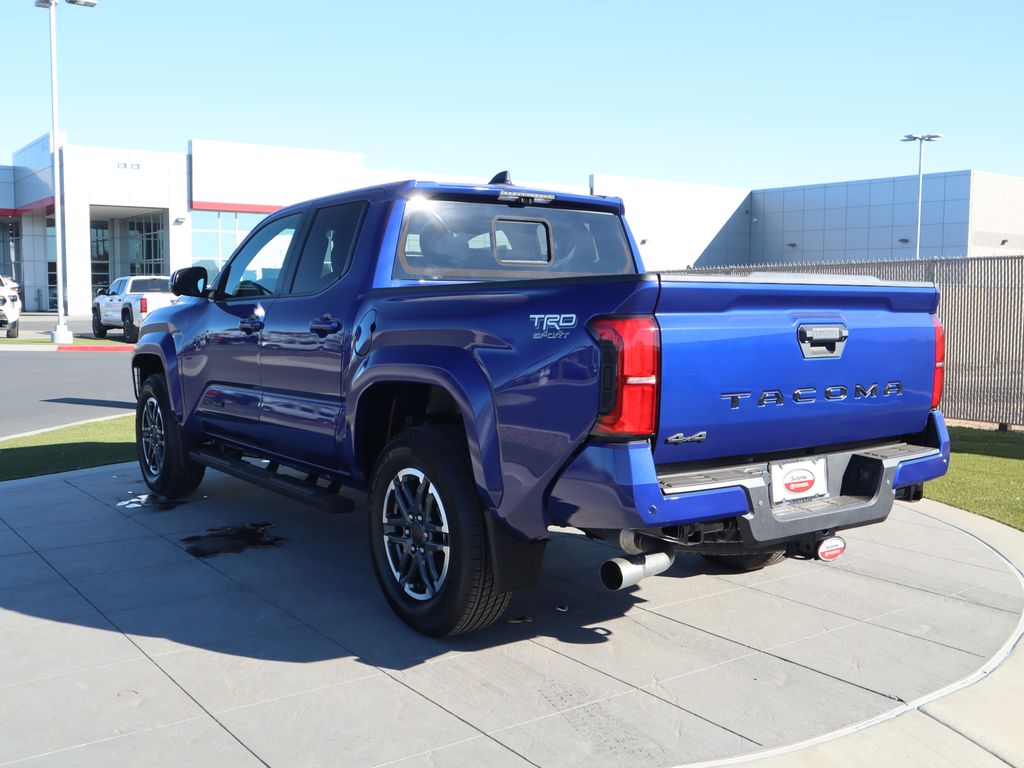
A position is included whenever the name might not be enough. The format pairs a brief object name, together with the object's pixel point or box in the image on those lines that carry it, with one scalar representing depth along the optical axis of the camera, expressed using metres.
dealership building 45.91
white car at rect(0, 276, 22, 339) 28.81
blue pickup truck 3.62
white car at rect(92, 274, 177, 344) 26.28
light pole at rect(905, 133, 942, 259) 45.91
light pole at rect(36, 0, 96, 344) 27.19
